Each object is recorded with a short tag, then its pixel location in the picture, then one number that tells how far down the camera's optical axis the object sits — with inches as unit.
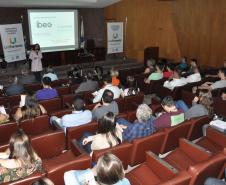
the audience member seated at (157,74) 281.7
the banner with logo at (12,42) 360.8
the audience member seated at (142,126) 136.3
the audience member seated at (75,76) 279.0
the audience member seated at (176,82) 251.7
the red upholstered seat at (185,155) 118.6
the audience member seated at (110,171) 81.1
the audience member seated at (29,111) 160.7
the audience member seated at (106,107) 168.5
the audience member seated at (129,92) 225.9
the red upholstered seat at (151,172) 103.8
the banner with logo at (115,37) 431.2
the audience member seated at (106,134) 120.2
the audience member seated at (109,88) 210.1
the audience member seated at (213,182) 90.7
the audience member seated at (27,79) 268.5
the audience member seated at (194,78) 263.0
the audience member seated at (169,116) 146.3
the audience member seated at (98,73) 281.0
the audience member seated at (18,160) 101.3
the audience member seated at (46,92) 209.3
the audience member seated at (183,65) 326.0
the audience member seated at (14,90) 228.5
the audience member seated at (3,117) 162.2
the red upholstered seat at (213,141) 136.9
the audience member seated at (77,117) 155.4
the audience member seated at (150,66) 305.9
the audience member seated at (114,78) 247.4
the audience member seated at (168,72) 288.0
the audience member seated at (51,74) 275.7
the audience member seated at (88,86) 236.5
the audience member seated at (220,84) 240.0
